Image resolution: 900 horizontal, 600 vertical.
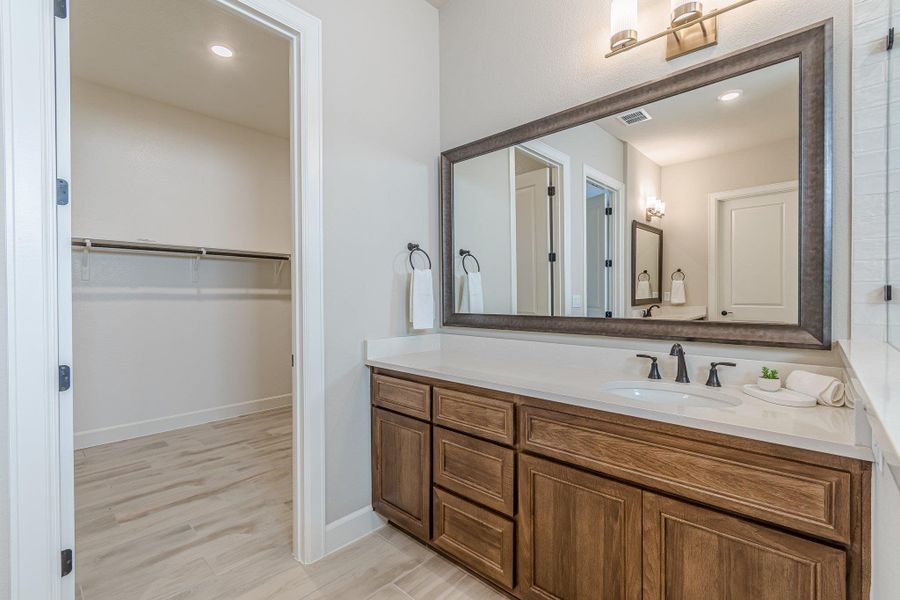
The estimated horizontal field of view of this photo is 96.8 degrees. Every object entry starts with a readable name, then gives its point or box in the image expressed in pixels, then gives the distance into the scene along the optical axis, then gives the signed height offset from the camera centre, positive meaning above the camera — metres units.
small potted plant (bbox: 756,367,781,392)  1.30 -0.28
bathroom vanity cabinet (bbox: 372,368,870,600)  0.94 -0.63
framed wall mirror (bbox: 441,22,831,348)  1.33 +0.37
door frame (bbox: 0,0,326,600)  1.16 -0.01
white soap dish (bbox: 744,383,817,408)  1.17 -0.31
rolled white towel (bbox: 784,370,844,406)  1.16 -0.27
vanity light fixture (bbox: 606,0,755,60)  1.47 +1.03
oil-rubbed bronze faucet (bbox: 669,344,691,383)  1.51 -0.27
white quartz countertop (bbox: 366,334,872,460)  0.98 -0.32
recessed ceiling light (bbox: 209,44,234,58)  2.70 +1.70
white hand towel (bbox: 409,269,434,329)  2.26 -0.01
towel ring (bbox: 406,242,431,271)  2.32 +0.29
